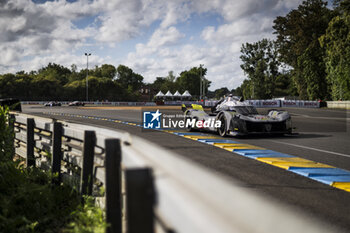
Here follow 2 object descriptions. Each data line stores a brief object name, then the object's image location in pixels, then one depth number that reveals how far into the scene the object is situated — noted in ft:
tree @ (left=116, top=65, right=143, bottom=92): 442.91
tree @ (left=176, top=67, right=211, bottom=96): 465.88
